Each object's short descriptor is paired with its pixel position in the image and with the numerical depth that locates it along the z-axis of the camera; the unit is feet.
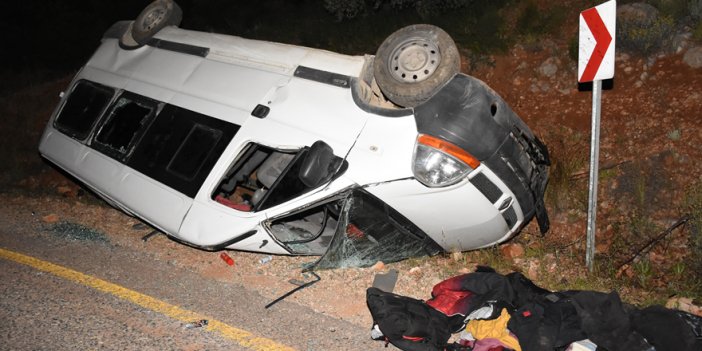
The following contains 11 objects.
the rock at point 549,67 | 24.90
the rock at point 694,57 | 22.22
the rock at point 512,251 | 18.94
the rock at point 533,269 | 17.77
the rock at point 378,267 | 17.90
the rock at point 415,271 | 17.69
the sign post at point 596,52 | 14.83
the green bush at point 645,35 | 23.08
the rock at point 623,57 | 23.85
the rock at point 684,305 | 15.51
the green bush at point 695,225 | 16.63
